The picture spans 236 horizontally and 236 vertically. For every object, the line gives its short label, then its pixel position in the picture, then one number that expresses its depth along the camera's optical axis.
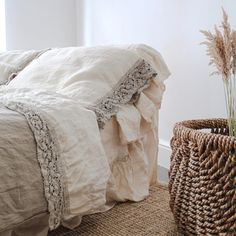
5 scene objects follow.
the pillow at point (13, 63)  2.01
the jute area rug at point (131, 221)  1.30
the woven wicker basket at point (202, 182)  1.02
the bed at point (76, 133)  0.98
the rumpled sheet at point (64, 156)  1.02
